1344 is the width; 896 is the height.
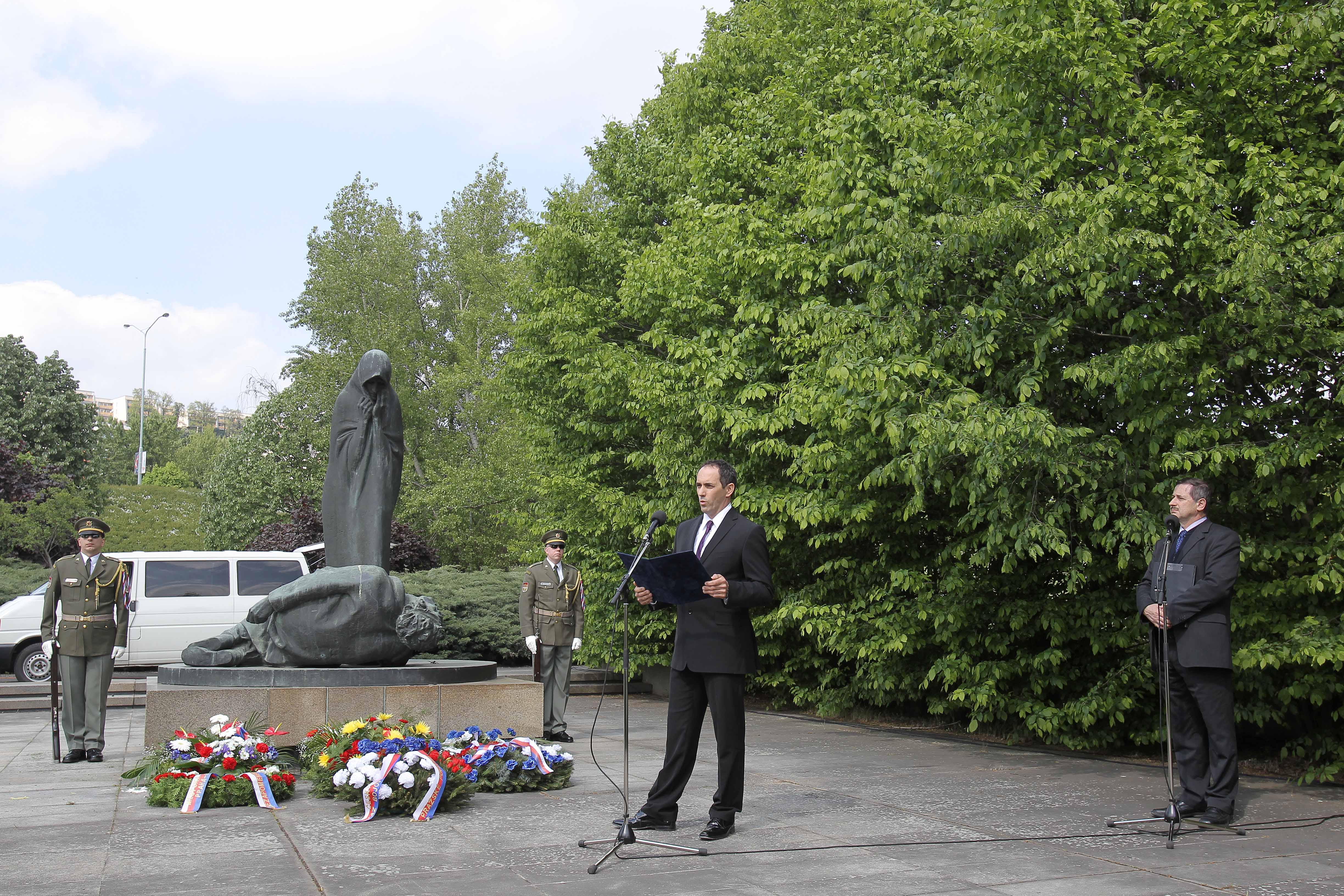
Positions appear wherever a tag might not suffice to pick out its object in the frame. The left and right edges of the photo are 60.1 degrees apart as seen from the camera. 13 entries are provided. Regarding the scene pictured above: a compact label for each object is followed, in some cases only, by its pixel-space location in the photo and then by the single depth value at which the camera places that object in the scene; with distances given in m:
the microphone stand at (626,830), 5.38
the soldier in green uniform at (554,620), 10.81
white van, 16.80
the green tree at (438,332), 32.75
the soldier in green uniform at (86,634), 9.41
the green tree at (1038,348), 7.84
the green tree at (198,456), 87.12
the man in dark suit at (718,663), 6.04
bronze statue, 8.45
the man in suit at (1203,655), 6.58
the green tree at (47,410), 47.12
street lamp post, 60.28
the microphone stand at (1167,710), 6.03
